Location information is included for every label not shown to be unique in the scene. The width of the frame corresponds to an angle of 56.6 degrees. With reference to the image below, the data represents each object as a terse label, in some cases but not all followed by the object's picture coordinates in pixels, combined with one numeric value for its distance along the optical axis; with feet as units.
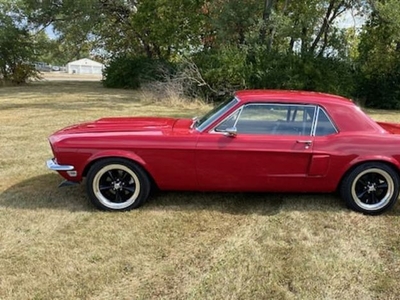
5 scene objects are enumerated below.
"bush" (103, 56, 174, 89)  70.72
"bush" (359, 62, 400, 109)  54.85
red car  13.19
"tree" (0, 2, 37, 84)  70.64
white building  230.46
